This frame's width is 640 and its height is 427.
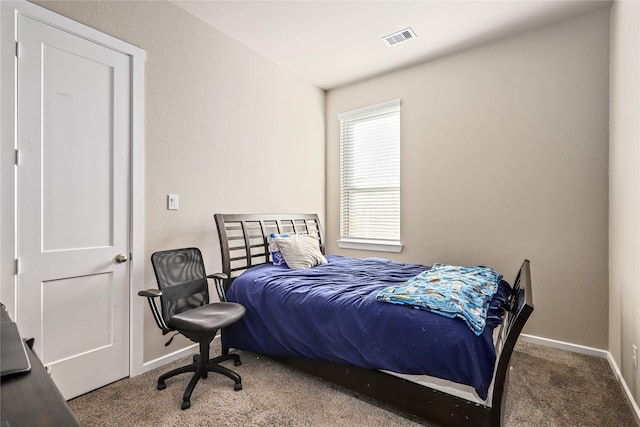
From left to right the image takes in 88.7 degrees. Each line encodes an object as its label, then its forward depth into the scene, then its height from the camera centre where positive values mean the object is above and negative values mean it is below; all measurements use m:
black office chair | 2.07 -0.69
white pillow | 3.01 -0.38
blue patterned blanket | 1.70 -0.48
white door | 1.93 +0.05
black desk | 0.68 -0.43
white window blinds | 3.90 +0.43
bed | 1.60 -0.72
